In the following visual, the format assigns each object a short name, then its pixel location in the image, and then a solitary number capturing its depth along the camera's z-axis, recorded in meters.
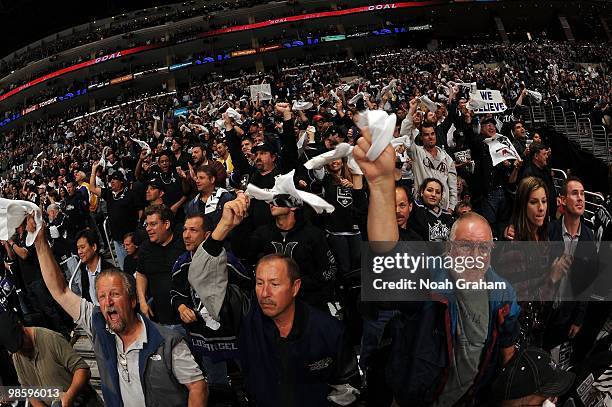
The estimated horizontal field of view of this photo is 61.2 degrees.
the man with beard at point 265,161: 4.46
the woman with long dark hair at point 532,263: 2.77
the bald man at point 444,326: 2.03
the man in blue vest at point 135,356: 2.54
